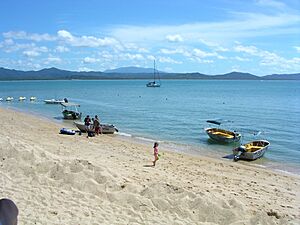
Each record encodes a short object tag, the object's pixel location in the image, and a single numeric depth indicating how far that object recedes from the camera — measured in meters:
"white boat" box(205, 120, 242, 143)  28.59
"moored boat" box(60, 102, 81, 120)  41.34
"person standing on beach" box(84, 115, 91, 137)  29.03
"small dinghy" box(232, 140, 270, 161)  22.98
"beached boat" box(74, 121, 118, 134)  30.00
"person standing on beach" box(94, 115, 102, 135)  29.12
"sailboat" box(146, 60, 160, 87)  158.12
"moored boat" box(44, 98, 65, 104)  64.47
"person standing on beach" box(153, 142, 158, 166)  18.11
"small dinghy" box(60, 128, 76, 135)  27.50
